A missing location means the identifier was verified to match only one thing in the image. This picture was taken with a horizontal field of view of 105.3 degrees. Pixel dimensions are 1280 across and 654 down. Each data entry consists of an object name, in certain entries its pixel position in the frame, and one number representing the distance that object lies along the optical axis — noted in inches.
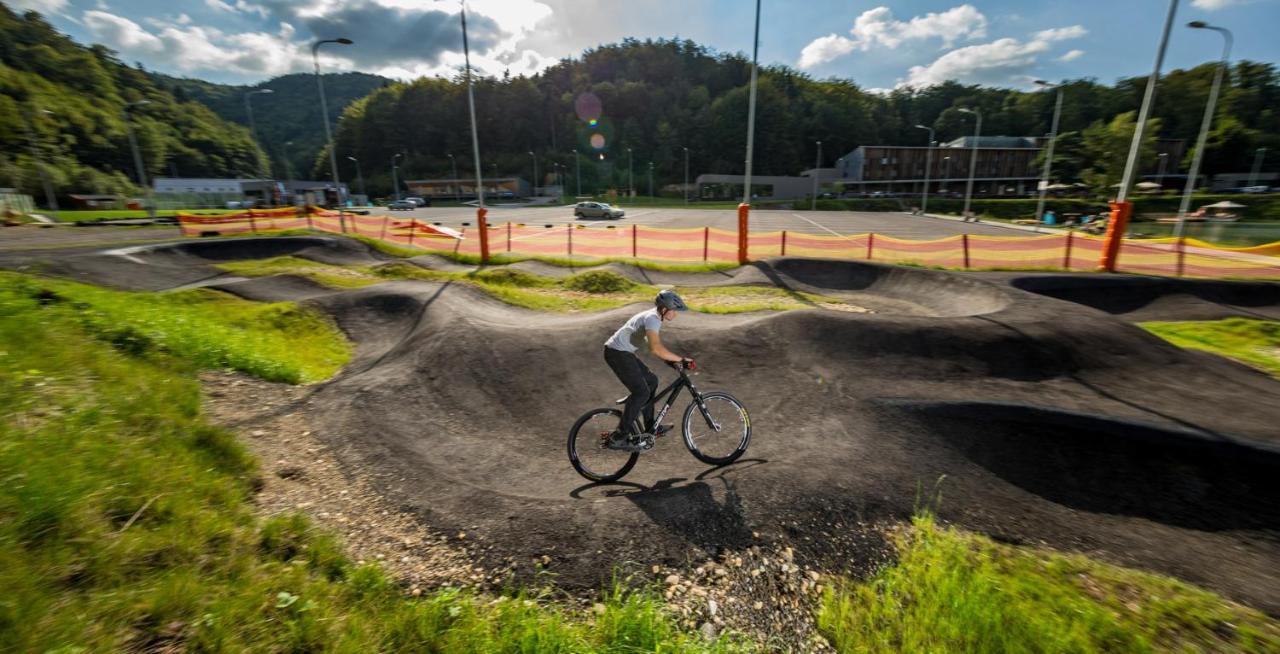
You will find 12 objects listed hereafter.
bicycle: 264.5
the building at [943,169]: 4067.4
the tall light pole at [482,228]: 884.0
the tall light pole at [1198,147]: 1083.8
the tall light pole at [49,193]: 2037.4
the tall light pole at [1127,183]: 647.8
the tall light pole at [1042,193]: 1831.9
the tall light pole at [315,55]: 1085.1
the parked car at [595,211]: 2031.3
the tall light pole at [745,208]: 796.0
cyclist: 251.1
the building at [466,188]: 4235.0
